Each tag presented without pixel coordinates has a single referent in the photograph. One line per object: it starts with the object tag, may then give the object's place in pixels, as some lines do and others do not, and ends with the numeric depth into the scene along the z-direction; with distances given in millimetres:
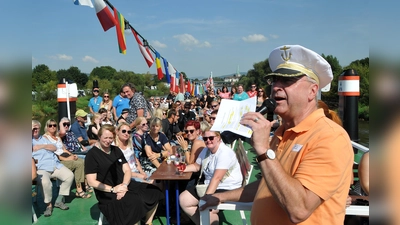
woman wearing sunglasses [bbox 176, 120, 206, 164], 4352
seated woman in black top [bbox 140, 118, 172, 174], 5095
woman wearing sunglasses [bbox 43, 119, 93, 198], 4790
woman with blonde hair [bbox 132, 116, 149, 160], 5289
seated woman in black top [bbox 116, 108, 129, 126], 6657
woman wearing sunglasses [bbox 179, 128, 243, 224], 3406
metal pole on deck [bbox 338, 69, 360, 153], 5766
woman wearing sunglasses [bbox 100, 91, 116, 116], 8319
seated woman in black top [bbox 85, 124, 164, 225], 3455
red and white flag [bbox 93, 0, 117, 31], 5277
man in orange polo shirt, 1264
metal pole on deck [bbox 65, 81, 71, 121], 8172
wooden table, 3559
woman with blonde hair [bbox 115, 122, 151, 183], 4388
